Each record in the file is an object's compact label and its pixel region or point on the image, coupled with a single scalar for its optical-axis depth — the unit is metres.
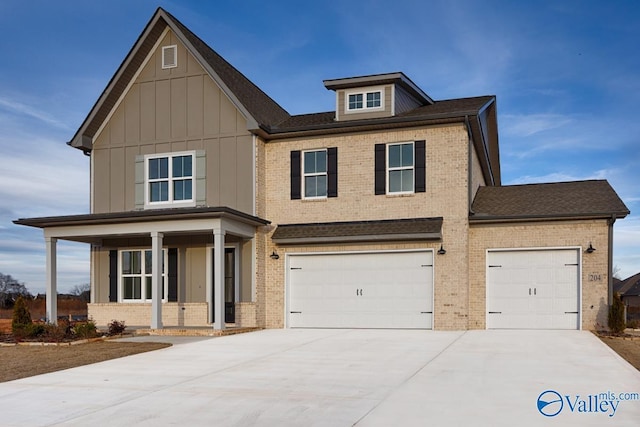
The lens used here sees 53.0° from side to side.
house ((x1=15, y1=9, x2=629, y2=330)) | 18.48
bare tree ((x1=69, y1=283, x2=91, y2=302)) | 48.66
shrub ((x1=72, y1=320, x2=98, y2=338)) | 16.73
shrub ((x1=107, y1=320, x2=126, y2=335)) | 17.78
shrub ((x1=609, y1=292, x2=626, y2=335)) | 17.05
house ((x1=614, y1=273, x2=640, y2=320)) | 38.57
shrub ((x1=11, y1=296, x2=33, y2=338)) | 17.64
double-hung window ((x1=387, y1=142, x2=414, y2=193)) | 19.34
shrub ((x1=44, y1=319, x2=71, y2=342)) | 16.38
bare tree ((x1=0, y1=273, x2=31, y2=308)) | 43.51
